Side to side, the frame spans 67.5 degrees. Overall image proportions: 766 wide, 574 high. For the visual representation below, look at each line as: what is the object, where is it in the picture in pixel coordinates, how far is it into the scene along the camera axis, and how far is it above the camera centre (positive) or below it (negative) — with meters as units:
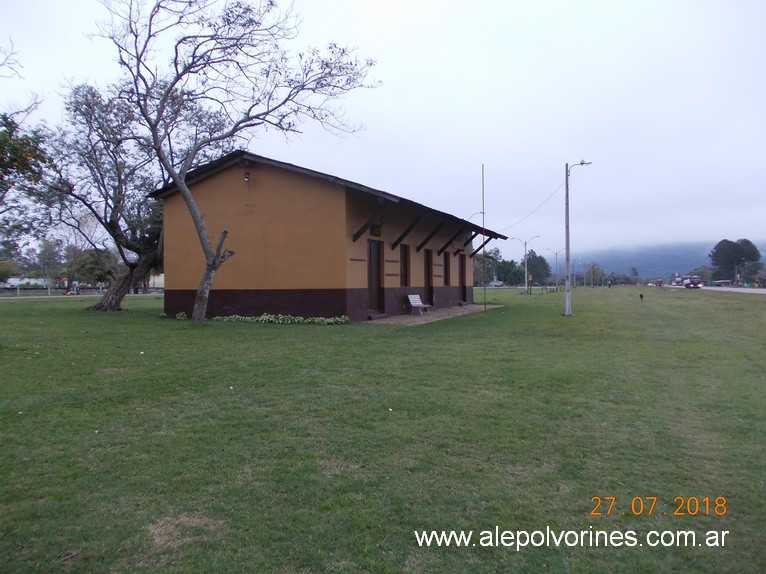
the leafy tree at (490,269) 88.84 +2.65
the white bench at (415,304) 20.12 -0.68
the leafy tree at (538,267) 128.89 +3.83
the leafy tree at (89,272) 58.69 +1.67
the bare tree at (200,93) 14.06 +5.12
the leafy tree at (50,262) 58.94 +2.87
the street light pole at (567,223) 20.07 +2.17
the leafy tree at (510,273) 117.71 +2.30
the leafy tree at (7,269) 63.09 +2.14
